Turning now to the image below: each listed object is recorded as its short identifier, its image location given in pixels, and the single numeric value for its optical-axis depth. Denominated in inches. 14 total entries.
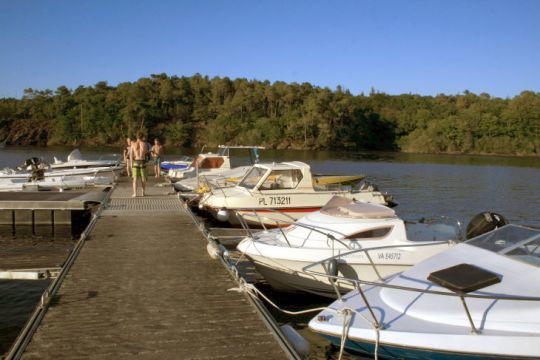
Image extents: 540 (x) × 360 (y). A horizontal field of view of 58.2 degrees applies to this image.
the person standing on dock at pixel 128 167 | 970.6
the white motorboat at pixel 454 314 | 215.5
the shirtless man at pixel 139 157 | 578.6
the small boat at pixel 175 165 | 1072.0
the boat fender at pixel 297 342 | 215.6
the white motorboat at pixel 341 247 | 337.4
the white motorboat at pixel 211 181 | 700.0
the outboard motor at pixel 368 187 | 677.3
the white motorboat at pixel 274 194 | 599.5
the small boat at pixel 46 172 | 861.3
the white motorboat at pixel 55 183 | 805.2
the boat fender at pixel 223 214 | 476.4
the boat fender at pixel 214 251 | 339.7
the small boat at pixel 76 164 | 1078.4
